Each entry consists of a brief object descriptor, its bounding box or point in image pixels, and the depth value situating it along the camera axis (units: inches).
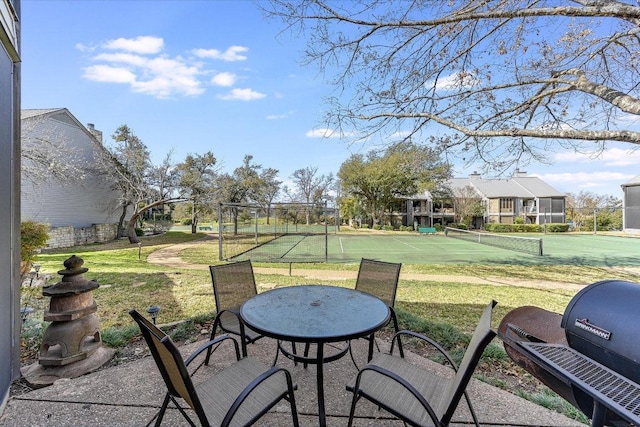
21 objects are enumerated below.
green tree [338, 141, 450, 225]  1274.6
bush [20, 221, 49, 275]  238.4
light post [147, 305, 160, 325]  106.1
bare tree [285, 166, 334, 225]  1686.8
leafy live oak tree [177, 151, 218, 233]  807.7
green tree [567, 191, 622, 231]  1499.8
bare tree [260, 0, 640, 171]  188.7
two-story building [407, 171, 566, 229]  1652.3
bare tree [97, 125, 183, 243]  743.7
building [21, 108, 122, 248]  578.2
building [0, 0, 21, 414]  98.6
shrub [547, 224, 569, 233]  1389.0
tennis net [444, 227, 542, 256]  731.5
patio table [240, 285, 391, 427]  81.4
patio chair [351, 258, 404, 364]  137.7
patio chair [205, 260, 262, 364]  118.2
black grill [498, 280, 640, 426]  53.7
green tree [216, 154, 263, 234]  902.2
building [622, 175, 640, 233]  1307.8
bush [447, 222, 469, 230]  1489.4
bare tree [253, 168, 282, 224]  1075.9
